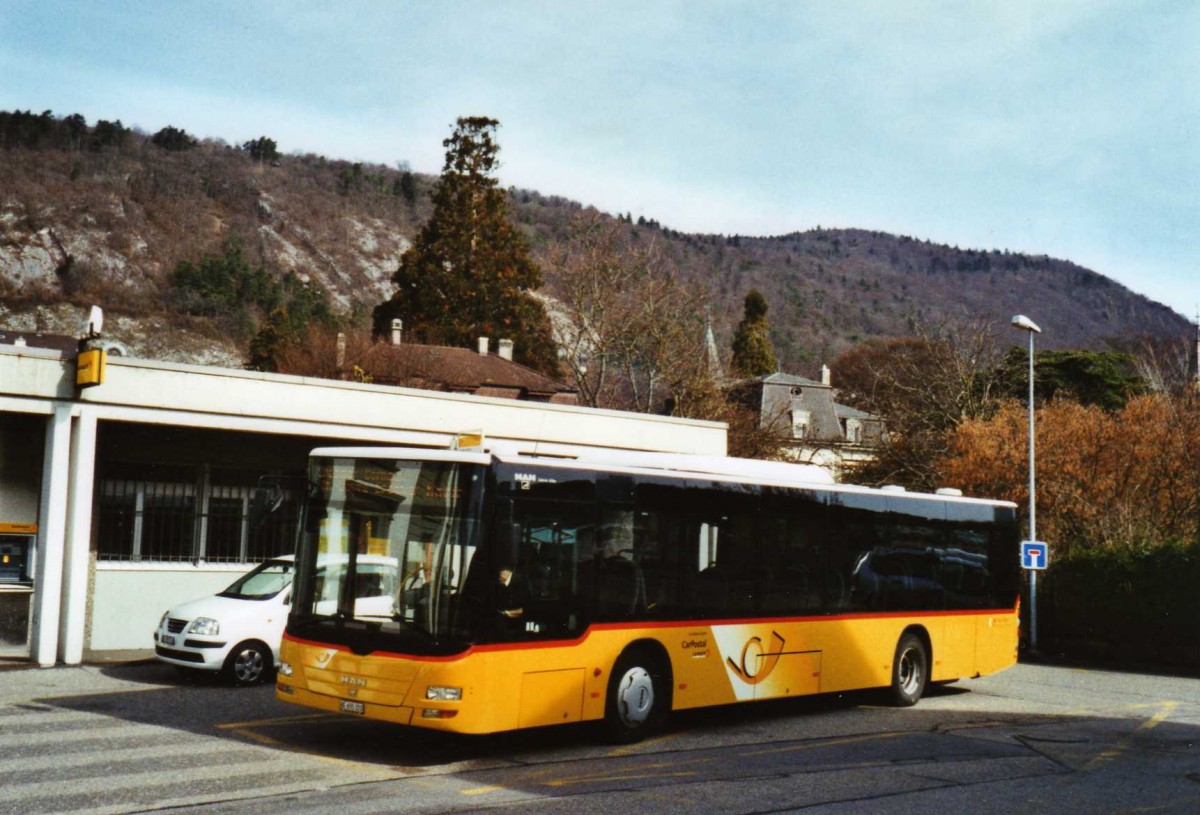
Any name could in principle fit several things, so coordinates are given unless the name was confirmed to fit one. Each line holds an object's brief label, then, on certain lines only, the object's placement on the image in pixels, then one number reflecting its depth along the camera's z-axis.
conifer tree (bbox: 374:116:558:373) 67.50
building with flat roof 17.72
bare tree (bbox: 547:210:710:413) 42.38
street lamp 27.23
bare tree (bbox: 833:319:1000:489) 41.88
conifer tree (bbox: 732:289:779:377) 90.62
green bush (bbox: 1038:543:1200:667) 24.94
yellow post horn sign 17.34
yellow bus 10.53
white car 15.38
